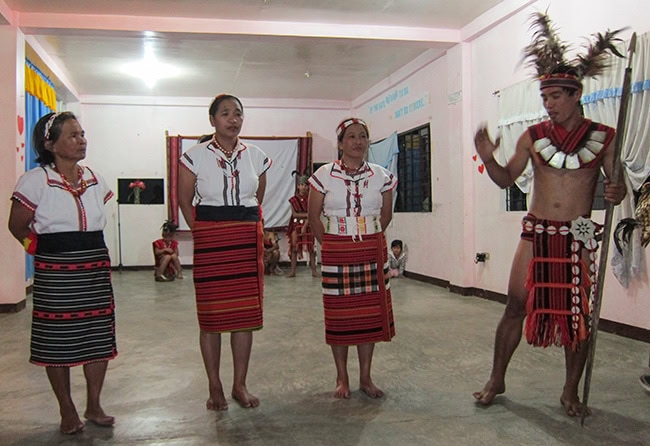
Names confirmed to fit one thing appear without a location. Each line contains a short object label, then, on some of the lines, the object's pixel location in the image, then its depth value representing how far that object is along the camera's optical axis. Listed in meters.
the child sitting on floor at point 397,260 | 8.98
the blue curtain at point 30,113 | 7.08
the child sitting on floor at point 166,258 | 9.04
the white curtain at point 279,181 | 10.80
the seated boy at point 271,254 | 9.63
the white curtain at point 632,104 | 4.12
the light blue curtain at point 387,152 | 9.16
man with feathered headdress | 2.65
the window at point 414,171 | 8.42
